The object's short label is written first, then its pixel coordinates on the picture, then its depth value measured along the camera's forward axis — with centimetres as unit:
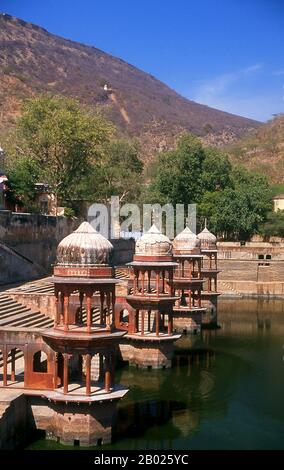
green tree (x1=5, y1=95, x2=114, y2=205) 4484
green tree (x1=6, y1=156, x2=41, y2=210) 4131
